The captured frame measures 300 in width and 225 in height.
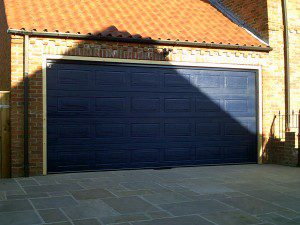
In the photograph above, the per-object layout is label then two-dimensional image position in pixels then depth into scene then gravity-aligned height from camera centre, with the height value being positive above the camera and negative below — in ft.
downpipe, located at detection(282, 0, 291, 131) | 35.17 +4.82
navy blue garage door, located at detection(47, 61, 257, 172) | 29.01 +0.03
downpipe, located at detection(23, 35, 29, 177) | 27.27 +0.80
